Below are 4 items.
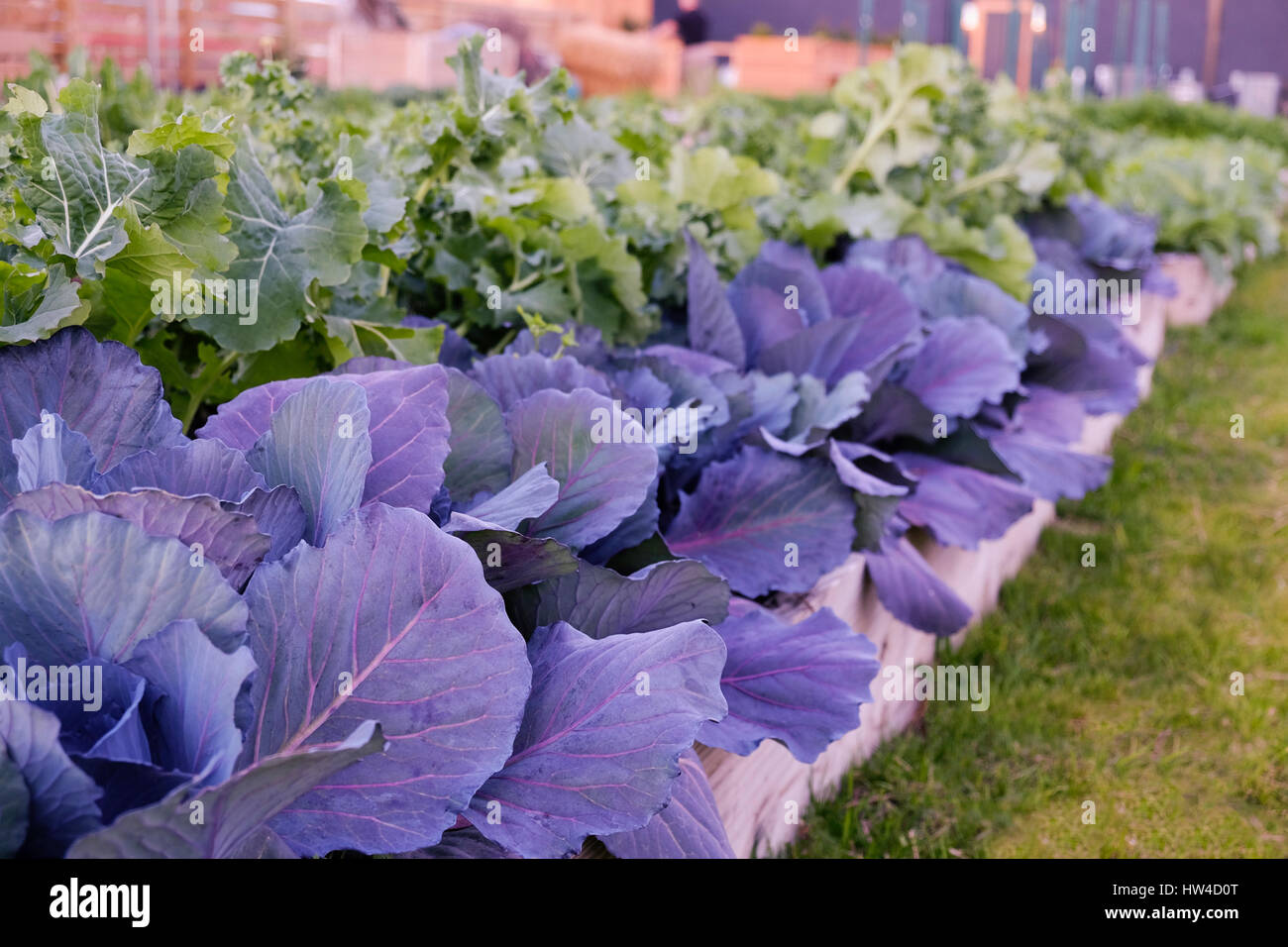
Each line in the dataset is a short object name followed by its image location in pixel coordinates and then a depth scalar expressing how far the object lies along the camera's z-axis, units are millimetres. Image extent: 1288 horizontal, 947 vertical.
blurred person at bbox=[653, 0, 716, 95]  16953
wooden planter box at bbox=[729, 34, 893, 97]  17078
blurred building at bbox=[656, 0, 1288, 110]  20062
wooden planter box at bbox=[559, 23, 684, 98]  16812
